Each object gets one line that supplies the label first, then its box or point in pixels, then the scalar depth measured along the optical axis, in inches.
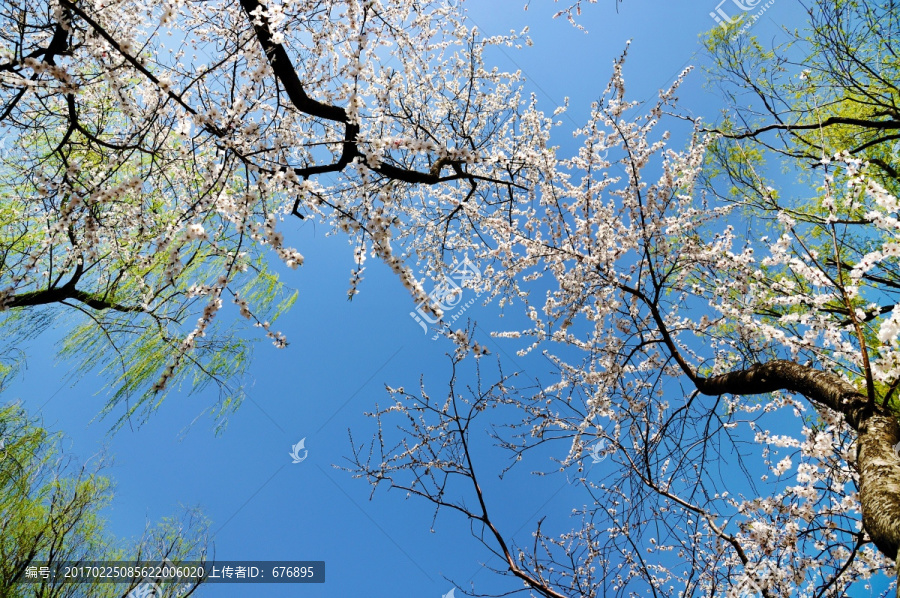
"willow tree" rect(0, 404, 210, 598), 202.5
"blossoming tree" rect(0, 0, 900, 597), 82.5
